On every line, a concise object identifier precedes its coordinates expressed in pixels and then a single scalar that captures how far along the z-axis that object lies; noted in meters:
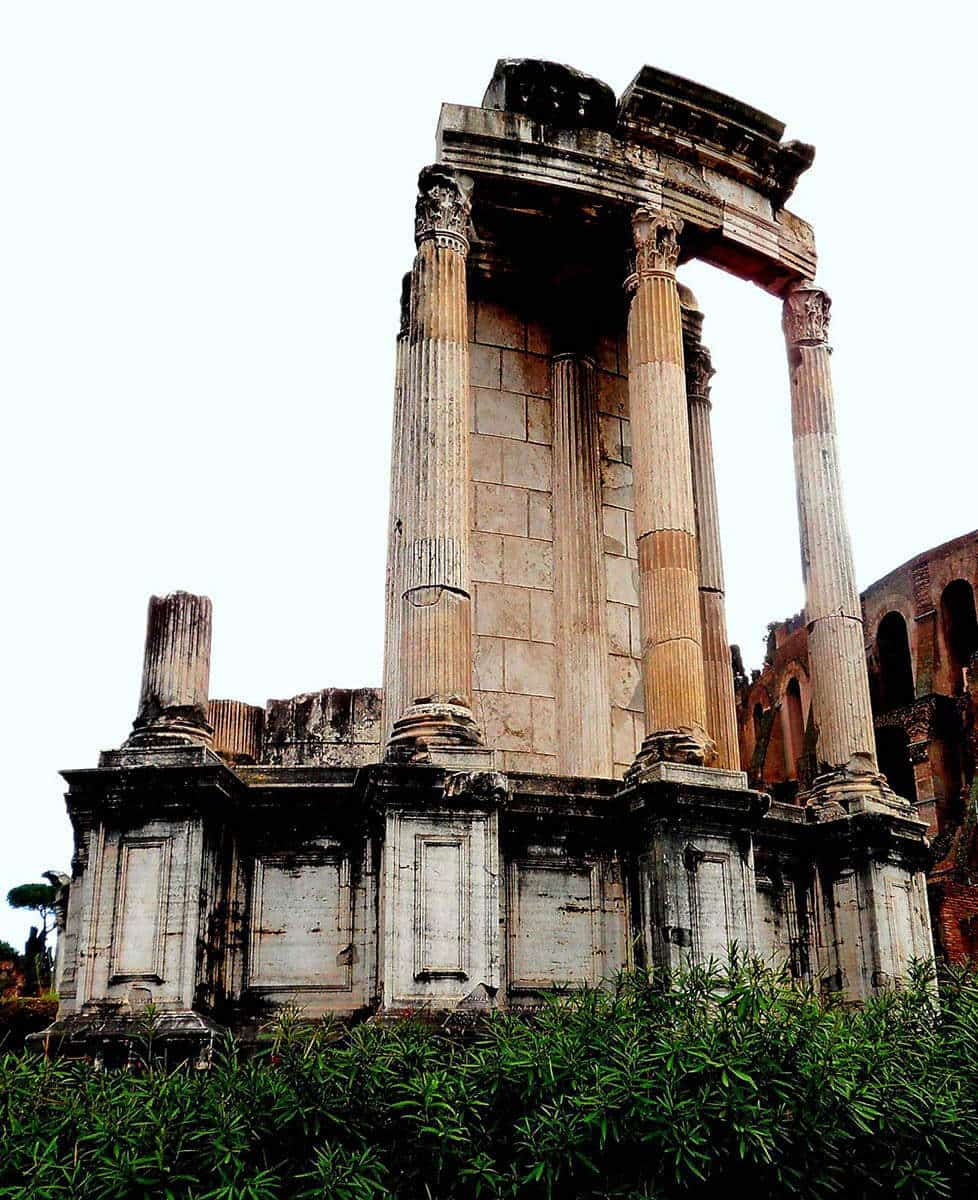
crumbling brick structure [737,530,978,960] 45.03
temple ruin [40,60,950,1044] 11.97
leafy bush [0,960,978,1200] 7.80
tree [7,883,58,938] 57.75
